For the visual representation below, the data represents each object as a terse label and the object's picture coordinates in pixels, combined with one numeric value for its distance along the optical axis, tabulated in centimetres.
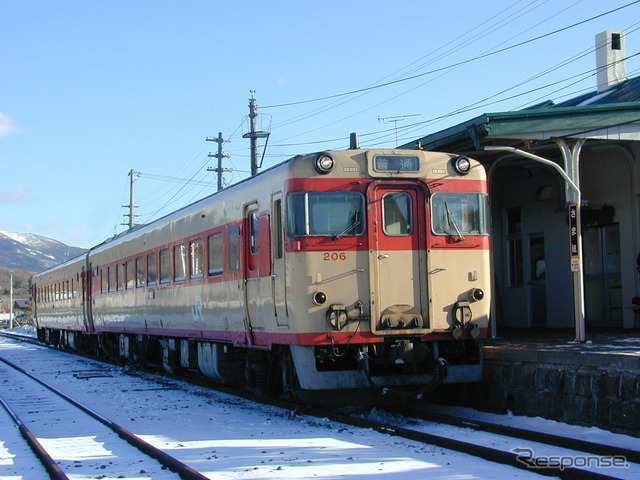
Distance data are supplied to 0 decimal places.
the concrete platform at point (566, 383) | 870
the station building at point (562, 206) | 1219
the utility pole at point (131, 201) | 4994
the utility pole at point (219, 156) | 3969
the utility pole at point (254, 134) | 2932
